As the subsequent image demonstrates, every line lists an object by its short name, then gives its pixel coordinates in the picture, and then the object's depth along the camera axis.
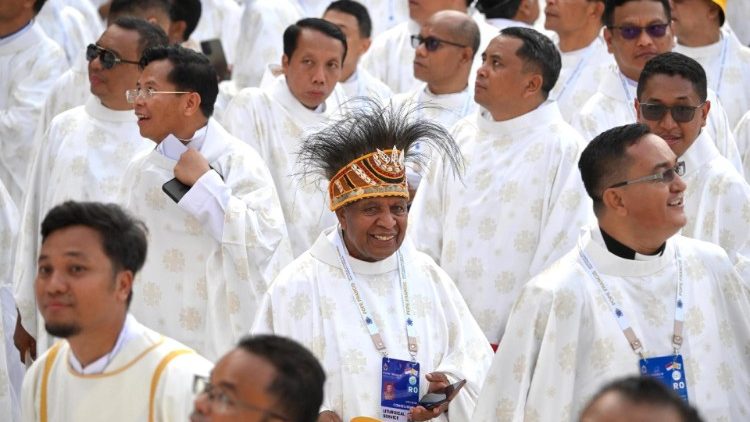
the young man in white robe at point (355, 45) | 22.72
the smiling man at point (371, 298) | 14.09
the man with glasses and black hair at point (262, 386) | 10.24
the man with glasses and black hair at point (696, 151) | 16.33
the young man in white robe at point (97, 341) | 11.52
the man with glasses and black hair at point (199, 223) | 16.06
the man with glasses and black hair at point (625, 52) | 19.47
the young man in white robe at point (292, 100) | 19.89
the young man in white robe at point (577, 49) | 21.50
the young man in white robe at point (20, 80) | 21.84
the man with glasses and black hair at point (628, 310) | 13.47
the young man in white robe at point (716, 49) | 21.31
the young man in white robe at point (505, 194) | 17.36
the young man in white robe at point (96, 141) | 18.34
